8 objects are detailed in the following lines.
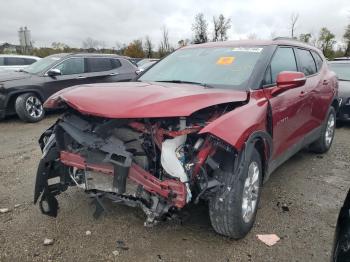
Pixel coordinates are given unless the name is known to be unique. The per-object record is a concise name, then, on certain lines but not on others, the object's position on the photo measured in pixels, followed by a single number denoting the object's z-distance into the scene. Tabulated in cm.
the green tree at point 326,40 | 4456
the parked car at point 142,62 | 1909
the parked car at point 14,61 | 1367
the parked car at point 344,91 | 771
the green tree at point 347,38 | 3847
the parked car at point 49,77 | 823
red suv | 271
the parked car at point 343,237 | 170
